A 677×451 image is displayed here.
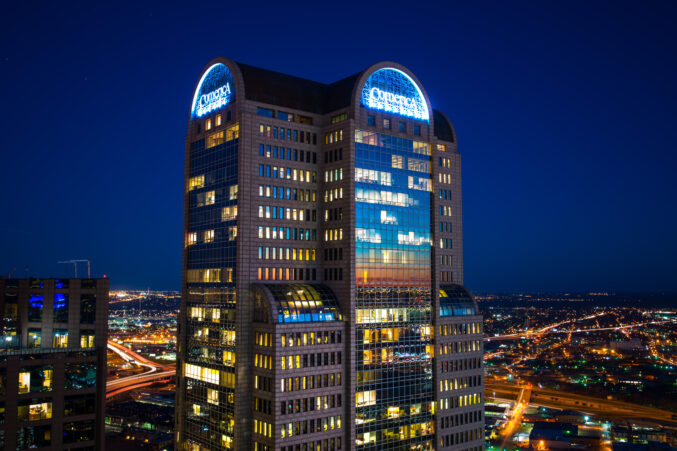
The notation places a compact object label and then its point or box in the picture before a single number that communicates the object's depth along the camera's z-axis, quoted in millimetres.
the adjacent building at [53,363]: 91750
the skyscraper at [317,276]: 108500
